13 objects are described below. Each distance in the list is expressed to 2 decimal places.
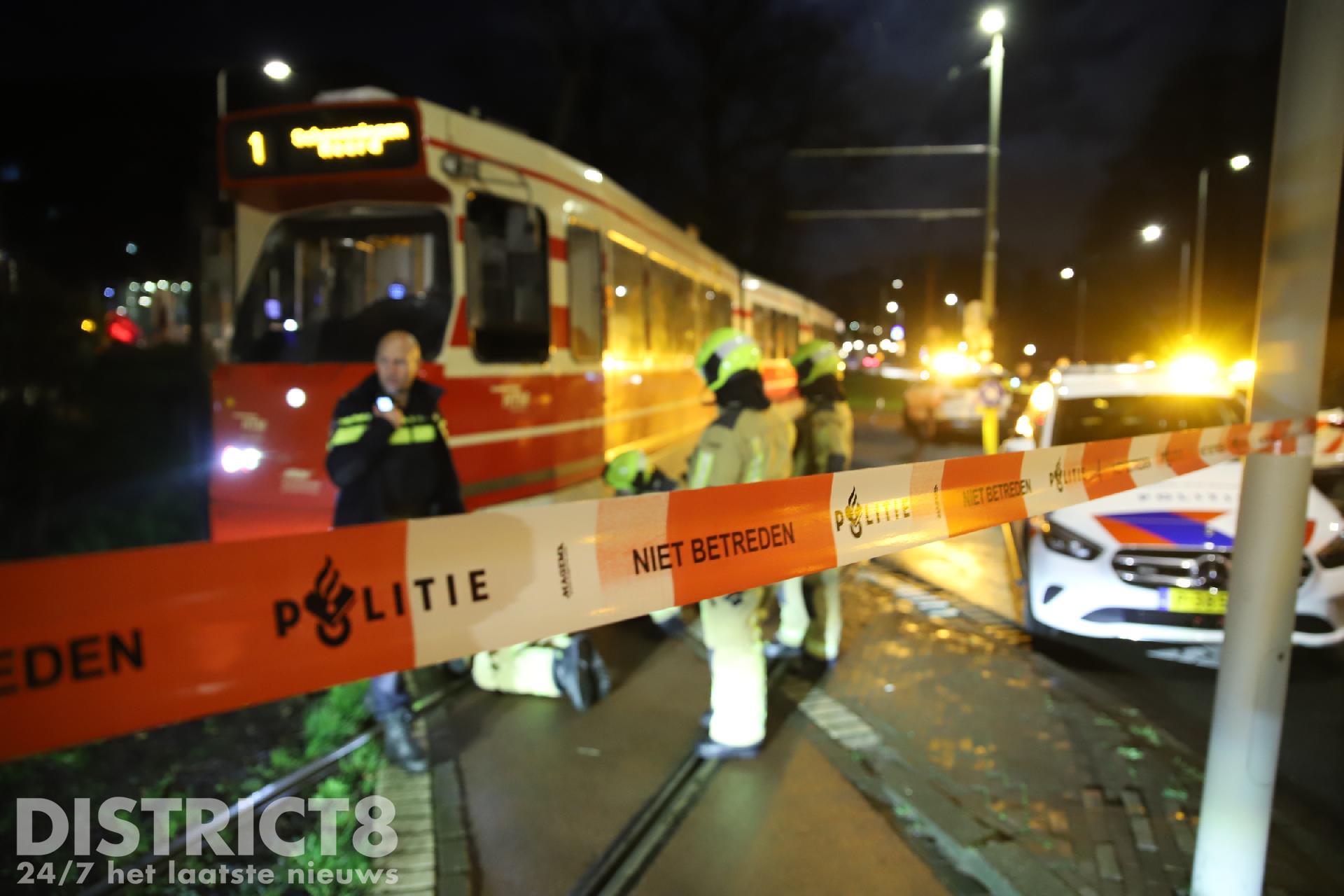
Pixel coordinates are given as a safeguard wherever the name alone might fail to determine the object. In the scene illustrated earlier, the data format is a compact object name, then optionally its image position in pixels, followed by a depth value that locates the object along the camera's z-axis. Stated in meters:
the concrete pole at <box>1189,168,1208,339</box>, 28.34
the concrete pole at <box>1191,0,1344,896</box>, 2.85
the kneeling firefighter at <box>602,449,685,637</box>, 4.99
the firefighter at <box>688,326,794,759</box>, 4.25
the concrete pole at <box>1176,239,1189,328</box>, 38.99
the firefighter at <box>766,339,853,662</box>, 5.83
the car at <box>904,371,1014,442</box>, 20.97
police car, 5.29
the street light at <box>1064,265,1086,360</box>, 56.95
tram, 5.71
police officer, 4.15
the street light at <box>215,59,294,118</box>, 9.89
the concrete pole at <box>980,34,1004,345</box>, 17.78
